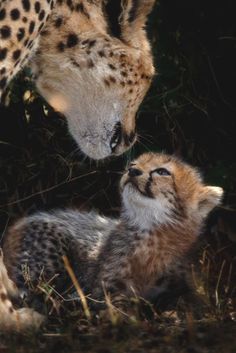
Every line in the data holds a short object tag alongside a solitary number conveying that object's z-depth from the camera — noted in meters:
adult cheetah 11.06
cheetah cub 11.20
